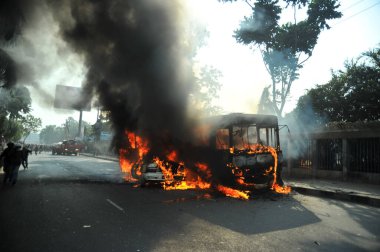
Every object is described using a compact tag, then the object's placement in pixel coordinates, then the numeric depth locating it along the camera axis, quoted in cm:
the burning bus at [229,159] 954
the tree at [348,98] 2180
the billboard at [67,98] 2275
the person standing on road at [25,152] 1619
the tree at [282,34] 1691
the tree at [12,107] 3866
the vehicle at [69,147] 4306
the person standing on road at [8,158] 1088
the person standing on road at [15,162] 1084
